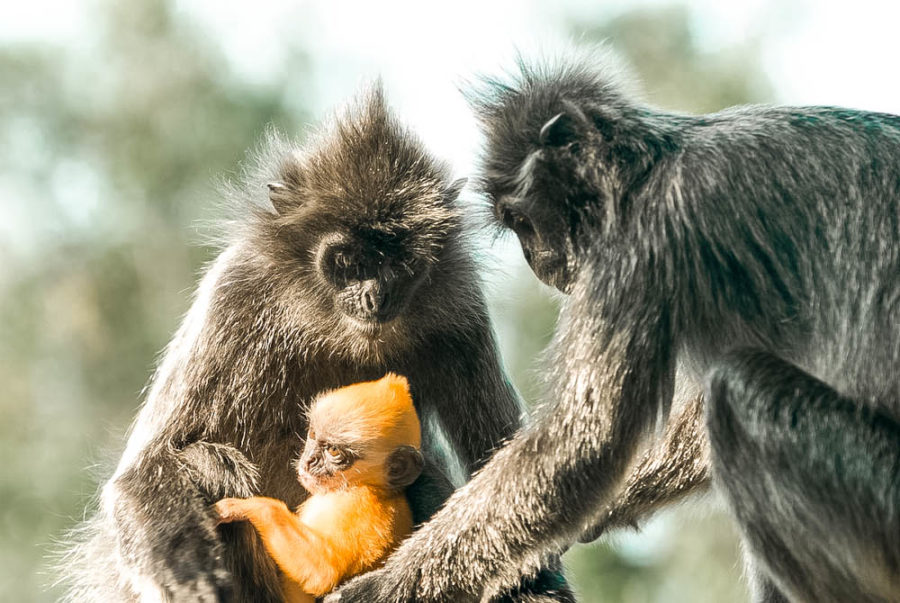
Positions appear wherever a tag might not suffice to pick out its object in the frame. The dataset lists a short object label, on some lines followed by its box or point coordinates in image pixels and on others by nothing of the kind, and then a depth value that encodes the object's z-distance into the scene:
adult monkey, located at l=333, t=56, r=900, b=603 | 8.58
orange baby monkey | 9.81
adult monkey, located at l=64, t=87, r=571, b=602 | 11.14
